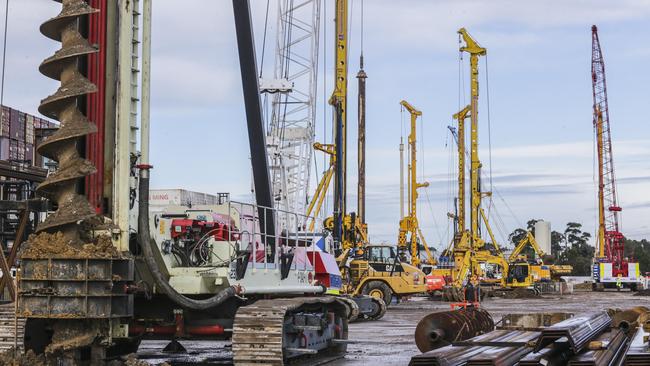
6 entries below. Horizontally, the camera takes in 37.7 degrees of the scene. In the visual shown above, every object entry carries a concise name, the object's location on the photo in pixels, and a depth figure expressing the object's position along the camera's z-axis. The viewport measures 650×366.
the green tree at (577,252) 125.69
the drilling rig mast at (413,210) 63.59
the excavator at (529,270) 61.28
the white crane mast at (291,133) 41.53
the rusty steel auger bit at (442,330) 15.10
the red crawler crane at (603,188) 92.69
